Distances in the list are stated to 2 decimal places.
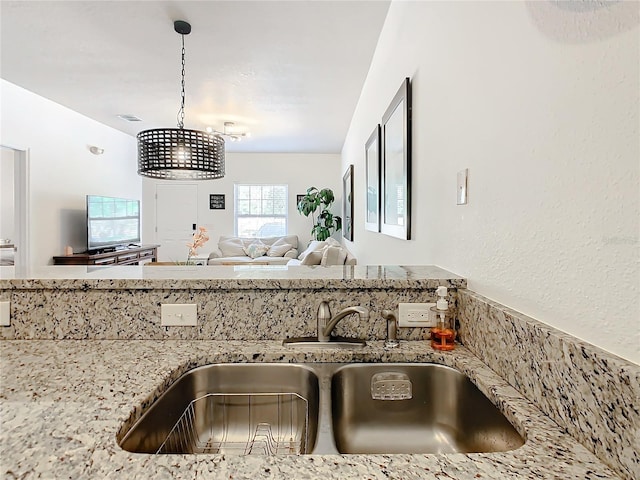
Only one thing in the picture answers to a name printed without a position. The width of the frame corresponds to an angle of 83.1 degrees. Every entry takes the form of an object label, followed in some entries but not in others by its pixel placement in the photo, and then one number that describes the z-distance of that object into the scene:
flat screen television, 5.10
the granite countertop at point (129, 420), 0.56
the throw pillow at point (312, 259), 4.11
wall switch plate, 1.21
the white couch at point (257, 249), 6.52
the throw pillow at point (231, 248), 6.93
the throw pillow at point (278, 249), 6.91
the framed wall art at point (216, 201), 7.60
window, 7.72
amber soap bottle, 1.07
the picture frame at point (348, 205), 5.10
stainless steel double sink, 0.96
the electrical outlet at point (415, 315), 1.16
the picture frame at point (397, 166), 1.91
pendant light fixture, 2.82
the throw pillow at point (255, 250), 6.85
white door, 7.52
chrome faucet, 1.09
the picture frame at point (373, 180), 2.82
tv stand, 4.78
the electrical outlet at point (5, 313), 1.15
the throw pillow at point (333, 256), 3.95
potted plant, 6.98
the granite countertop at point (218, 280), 1.14
